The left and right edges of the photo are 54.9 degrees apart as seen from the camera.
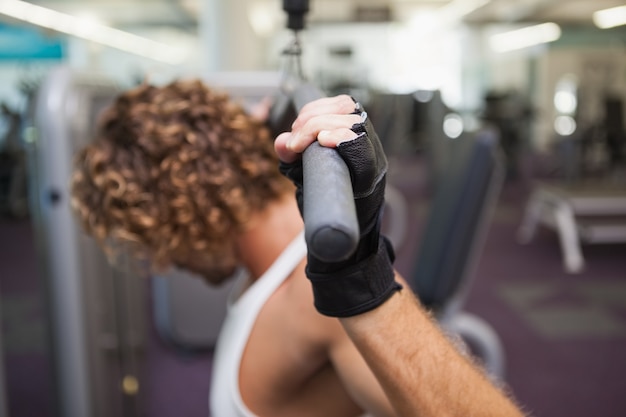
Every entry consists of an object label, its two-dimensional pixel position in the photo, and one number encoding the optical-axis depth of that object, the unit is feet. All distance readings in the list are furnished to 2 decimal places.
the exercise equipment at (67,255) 4.47
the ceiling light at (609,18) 29.14
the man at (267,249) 1.60
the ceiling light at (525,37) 44.17
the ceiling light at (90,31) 33.45
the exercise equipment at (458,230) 5.51
